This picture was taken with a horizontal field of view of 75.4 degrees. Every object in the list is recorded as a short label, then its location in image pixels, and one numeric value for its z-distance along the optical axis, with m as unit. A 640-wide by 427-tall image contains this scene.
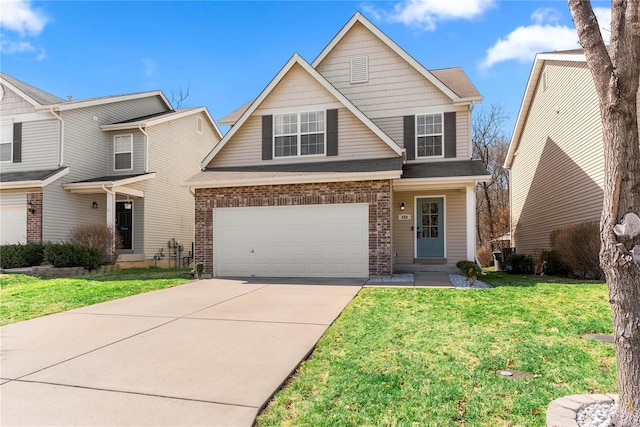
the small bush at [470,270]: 9.84
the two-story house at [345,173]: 11.78
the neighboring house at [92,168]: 15.35
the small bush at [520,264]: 15.88
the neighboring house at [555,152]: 12.66
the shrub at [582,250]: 11.12
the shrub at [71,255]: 13.17
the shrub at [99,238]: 14.38
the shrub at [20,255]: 13.37
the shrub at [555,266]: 13.16
